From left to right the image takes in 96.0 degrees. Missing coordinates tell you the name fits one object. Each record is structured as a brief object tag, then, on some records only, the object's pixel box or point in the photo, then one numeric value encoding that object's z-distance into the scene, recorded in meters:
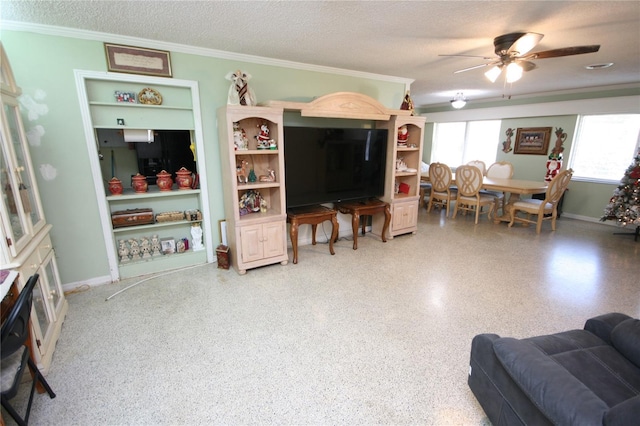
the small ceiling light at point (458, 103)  5.09
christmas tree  3.95
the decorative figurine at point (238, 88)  2.84
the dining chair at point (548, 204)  4.45
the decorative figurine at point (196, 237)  3.30
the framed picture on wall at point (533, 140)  5.66
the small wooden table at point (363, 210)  3.75
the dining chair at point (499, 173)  5.54
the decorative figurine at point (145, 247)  3.13
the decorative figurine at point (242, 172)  3.15
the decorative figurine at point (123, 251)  3.01
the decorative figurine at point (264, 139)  3.12
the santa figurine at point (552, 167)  5.48
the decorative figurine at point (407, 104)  3.91
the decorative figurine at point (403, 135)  4.07
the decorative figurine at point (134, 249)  3.08
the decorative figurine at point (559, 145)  5.40
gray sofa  1.03
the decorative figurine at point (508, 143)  6.20
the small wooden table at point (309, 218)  3.31
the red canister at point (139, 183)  2.88
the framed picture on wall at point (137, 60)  2.59
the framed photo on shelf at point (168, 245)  3.23
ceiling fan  2.26
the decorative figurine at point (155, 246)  3.18
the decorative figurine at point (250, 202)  3.27
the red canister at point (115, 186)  2.79
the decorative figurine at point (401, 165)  4.25
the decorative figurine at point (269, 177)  3.24
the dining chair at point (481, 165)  6.10
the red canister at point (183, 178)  3.09
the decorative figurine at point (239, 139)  3.02
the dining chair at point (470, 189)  5.00
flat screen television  3.33
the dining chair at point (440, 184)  5.48
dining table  4.58
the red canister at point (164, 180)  3.01
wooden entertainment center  2.92
